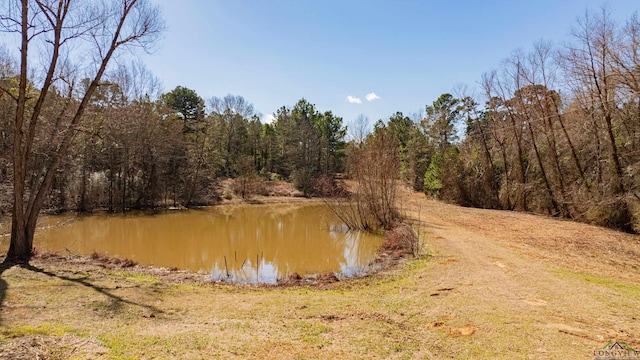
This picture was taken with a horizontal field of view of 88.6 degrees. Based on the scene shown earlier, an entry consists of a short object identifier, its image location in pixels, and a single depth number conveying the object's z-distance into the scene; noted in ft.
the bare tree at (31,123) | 24.11
